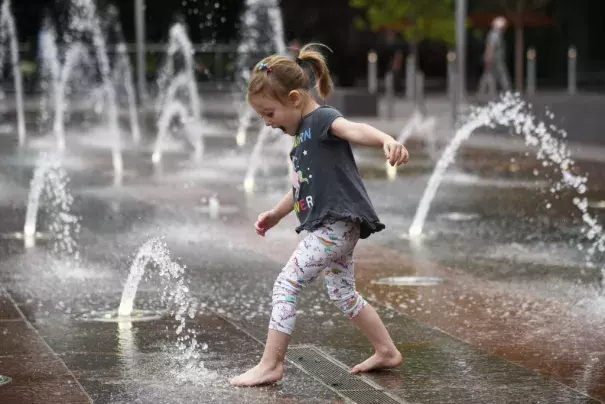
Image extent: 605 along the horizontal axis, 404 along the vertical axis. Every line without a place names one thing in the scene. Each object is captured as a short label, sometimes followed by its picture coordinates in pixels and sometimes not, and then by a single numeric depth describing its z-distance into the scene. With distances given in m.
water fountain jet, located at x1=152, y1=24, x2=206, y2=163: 22.49
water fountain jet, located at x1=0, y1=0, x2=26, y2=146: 36.63
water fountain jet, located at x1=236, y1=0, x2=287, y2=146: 34.52
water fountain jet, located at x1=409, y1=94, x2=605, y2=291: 10.08
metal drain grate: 5.10
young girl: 5.23
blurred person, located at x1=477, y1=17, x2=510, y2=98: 28.45
